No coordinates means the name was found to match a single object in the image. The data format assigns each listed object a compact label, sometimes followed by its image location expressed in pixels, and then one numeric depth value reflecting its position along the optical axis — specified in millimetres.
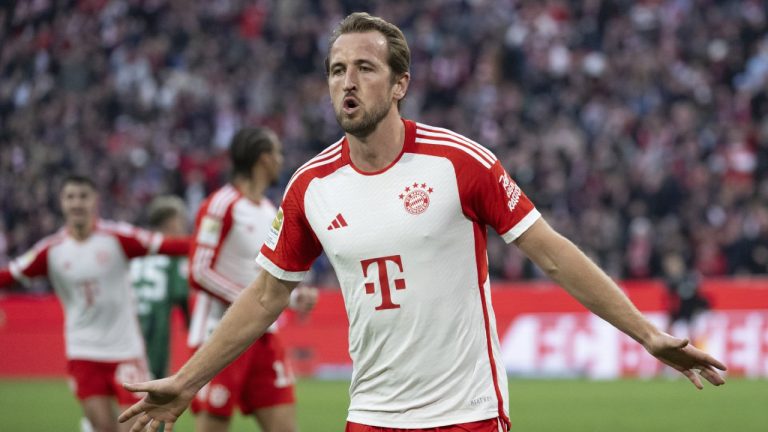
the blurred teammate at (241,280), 15391
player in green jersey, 22125
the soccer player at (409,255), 9352
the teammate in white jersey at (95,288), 18469
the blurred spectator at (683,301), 36375
